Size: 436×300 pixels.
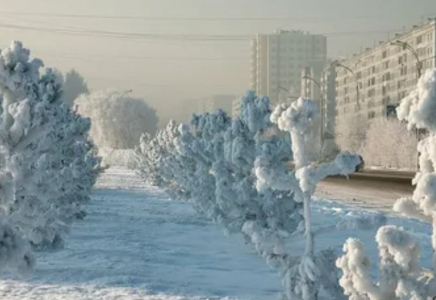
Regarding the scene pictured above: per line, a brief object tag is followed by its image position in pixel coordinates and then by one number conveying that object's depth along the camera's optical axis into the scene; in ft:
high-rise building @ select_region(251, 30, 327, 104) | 545.48
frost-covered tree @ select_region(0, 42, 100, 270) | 31.22
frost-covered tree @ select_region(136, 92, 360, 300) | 25.55
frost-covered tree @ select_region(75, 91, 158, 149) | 364.17
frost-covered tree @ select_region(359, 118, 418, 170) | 207.31
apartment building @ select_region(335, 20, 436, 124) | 297.45
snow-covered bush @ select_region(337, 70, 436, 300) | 16.90
